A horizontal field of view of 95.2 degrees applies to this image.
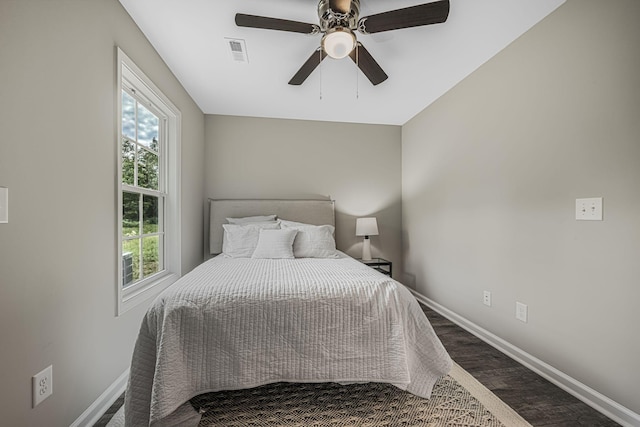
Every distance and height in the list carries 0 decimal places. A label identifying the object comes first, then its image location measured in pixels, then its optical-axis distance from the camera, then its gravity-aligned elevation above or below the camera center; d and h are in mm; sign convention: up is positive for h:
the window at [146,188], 2057 +181
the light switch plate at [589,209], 1621 +15
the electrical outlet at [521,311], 2106 -733
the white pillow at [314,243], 2891 -330
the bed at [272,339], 1403 -672
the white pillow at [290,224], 3256 -156
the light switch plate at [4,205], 1044 +14
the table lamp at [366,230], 3703 -247
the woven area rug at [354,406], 1517 -1096
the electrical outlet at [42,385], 1191 -739
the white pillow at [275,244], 2785 -329
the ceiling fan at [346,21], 1595 +1091
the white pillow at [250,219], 3482 -109
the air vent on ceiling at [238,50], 2213 +1272
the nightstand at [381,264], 3603 -668
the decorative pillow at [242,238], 3027 -297
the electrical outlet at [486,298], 2469 -746
